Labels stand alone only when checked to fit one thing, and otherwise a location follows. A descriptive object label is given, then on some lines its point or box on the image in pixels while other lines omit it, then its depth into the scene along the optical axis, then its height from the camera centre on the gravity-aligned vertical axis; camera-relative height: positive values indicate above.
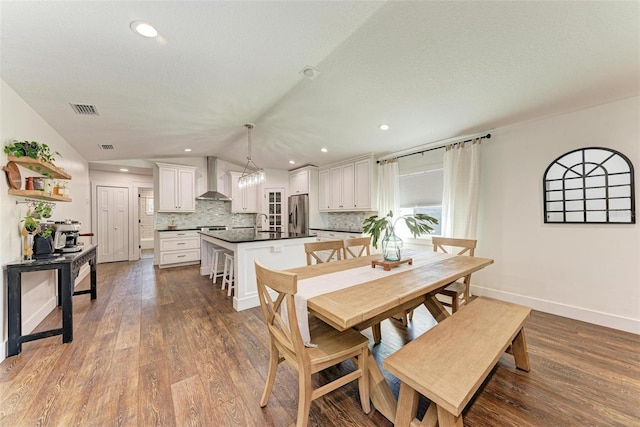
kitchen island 3.04 -0.56
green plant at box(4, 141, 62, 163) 2.05 +0.59
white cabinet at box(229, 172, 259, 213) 6.27 +0.44
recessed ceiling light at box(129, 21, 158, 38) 1.44 +1.17
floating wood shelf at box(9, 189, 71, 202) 2.08 +0.20
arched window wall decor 2.41 +0.26
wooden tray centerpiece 1.96 -0.43
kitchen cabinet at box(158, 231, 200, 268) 5.27 -0.78
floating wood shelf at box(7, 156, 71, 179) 2.07 +0.48
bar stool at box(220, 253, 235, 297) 3.56 -0.93
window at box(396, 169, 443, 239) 3.94 +0.31
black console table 1.98 -0.69
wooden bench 1.04 -0.77
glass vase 2.12 -0.30
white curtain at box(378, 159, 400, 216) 4.36 +0.48
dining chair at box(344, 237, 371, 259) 2.67 -0.34
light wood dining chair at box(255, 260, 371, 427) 1.21 -0.79
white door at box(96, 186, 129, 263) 5.88 -0.21
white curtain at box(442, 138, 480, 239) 3.28 +0.33
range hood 5.97 +0.84
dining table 1.25 -0.48
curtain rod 3.24 +1.05
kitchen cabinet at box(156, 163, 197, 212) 5.39 +0.63
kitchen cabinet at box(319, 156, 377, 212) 4.68 +0.59
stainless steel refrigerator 5.80 +0.01
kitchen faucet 6.42 -0.12
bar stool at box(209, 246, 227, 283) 4.21 -0.91
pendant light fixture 3.79 +0.60
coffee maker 2.50 -0.24
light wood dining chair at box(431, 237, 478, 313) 2.36 -0.78
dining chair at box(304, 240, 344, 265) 2.38 -0.35
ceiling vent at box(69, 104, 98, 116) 2.38 +1.11
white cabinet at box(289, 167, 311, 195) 5.82 +0.84
